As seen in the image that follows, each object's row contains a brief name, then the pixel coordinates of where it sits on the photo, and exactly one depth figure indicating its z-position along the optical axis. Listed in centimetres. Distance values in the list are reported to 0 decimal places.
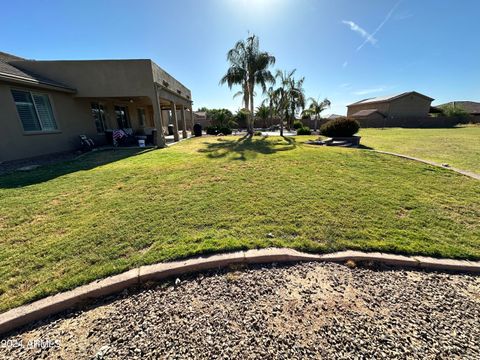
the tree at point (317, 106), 3060
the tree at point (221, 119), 3007
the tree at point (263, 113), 3547
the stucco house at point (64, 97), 855
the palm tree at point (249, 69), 1745
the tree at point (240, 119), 3577
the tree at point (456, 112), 3716
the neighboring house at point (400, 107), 4216
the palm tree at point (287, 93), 1875
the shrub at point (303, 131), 2083
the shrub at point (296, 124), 3306
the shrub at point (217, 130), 2303
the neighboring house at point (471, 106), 4659
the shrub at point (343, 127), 1202
